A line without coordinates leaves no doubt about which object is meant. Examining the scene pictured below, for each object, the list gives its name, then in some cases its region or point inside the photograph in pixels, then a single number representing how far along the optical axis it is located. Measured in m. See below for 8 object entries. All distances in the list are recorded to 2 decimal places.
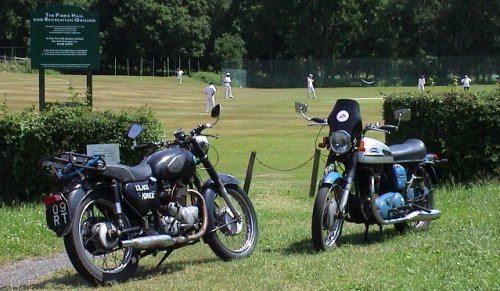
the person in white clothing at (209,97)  41.47
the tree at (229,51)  85.81
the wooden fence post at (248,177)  13.22
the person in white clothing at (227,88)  55.38
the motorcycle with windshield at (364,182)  7.66
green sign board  14.84
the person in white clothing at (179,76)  76.68
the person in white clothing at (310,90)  56.46
